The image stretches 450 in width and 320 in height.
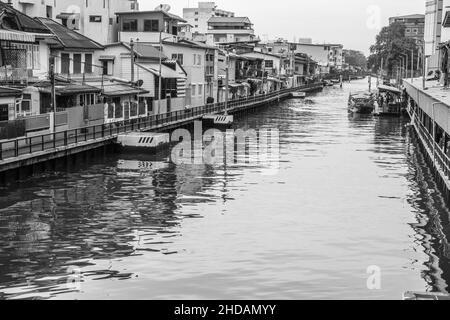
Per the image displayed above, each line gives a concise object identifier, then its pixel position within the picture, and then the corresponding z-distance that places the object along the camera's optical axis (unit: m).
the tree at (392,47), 170.12
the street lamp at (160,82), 70.12
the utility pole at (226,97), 83.78
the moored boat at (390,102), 99.38
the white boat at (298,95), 146.88
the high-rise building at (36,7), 78.41
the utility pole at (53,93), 45.78
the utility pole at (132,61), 64.94
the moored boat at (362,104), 100.38
